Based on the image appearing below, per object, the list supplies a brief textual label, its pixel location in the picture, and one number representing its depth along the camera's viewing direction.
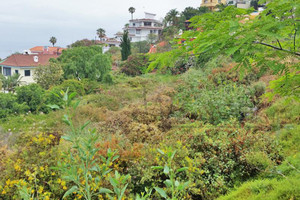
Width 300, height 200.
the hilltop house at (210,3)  49.77
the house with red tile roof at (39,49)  48.22
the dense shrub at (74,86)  16.48
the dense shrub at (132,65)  22.69
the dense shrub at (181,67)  17.11
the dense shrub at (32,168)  4.08
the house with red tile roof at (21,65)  32.16
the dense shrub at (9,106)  12.24
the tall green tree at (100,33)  58.84
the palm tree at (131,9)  64.88
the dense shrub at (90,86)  17.70
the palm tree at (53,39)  55.91
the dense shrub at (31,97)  13.34
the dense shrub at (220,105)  7.13
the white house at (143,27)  60.72
